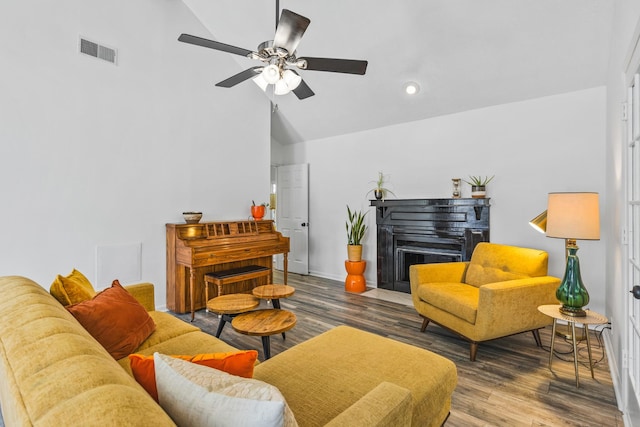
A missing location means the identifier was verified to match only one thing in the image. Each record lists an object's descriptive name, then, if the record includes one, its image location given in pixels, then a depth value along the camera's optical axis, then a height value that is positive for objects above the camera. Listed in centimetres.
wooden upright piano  371 -47
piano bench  376 -73
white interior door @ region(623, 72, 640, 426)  161 -19
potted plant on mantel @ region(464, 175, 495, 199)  389 +31
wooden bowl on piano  390 -5
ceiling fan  212 +106
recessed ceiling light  395 +149
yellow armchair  255 -69
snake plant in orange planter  484 -30
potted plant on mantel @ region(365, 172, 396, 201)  482 +35
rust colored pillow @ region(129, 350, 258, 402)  97 -47
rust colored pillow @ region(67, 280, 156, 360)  165 -56
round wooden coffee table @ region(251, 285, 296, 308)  308 -75
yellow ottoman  131 -73
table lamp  232 -12
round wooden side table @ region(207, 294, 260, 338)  264 -76
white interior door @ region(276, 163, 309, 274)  586 +3
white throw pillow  74 -44
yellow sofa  66 -61
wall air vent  328 +165
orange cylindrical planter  472 -92
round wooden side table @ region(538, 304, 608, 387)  221 -72
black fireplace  401 -26
